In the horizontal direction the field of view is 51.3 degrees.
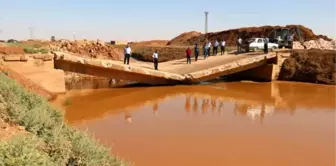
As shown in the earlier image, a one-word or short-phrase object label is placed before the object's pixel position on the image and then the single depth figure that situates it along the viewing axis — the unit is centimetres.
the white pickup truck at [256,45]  2662
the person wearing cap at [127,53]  2055
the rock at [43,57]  1644
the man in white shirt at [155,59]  2064
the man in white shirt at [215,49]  2639
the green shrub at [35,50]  1741
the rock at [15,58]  1592
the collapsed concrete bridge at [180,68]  1769
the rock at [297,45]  3119
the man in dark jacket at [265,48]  2298
